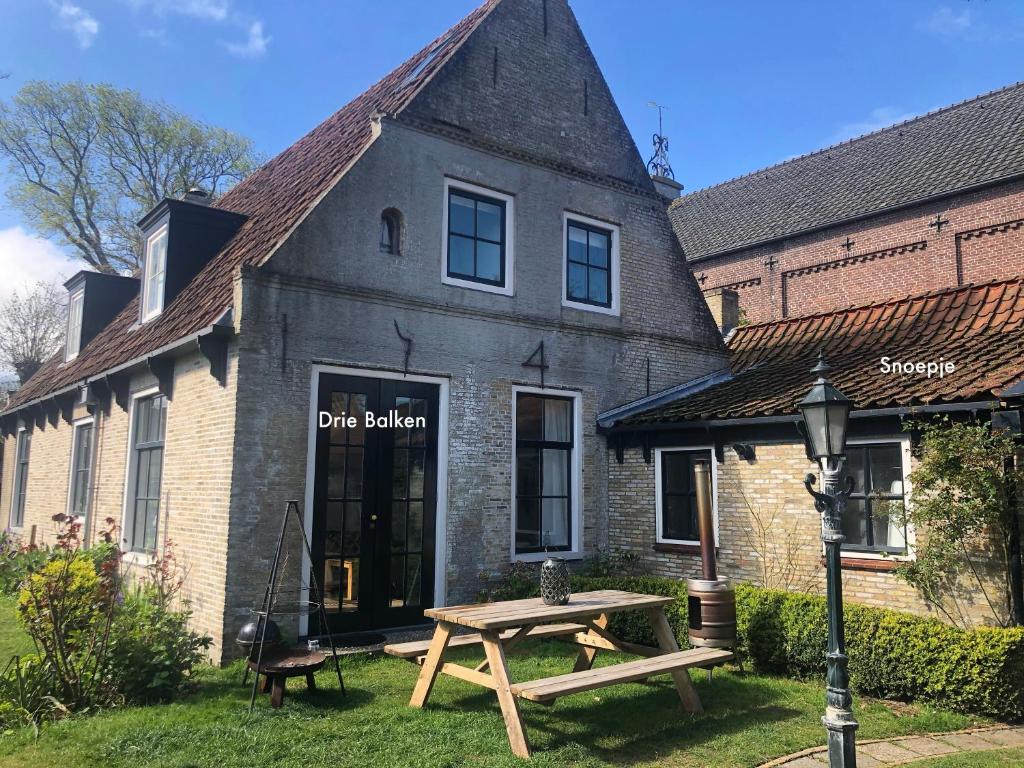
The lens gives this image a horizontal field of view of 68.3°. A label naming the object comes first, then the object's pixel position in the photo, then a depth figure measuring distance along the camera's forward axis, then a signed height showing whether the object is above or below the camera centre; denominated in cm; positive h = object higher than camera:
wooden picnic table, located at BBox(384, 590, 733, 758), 562 -147
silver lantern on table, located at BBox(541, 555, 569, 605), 678 -88
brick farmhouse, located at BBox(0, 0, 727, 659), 877 +189
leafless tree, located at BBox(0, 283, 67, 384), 3225 +662
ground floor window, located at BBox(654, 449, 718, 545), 1077 -13
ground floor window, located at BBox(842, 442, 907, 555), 853 -11
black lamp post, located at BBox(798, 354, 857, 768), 490 -18
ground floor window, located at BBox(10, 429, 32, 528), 1730 +1
